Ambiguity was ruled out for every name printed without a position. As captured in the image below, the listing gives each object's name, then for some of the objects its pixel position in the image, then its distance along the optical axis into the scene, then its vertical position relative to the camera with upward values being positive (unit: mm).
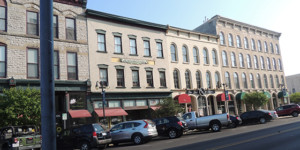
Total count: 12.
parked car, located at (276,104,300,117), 32281 -1793
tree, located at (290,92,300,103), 62894 -273
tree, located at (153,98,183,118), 24562 -613
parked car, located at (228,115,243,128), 24570 -2093
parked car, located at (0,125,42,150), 13693 -1558
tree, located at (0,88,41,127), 16562 +125
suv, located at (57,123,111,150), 14203 -1759
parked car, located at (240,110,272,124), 26359 -1990
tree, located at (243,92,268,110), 37062 -74
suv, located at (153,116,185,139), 18812 -1855
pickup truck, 20938 -1790
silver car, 16484 -1824
